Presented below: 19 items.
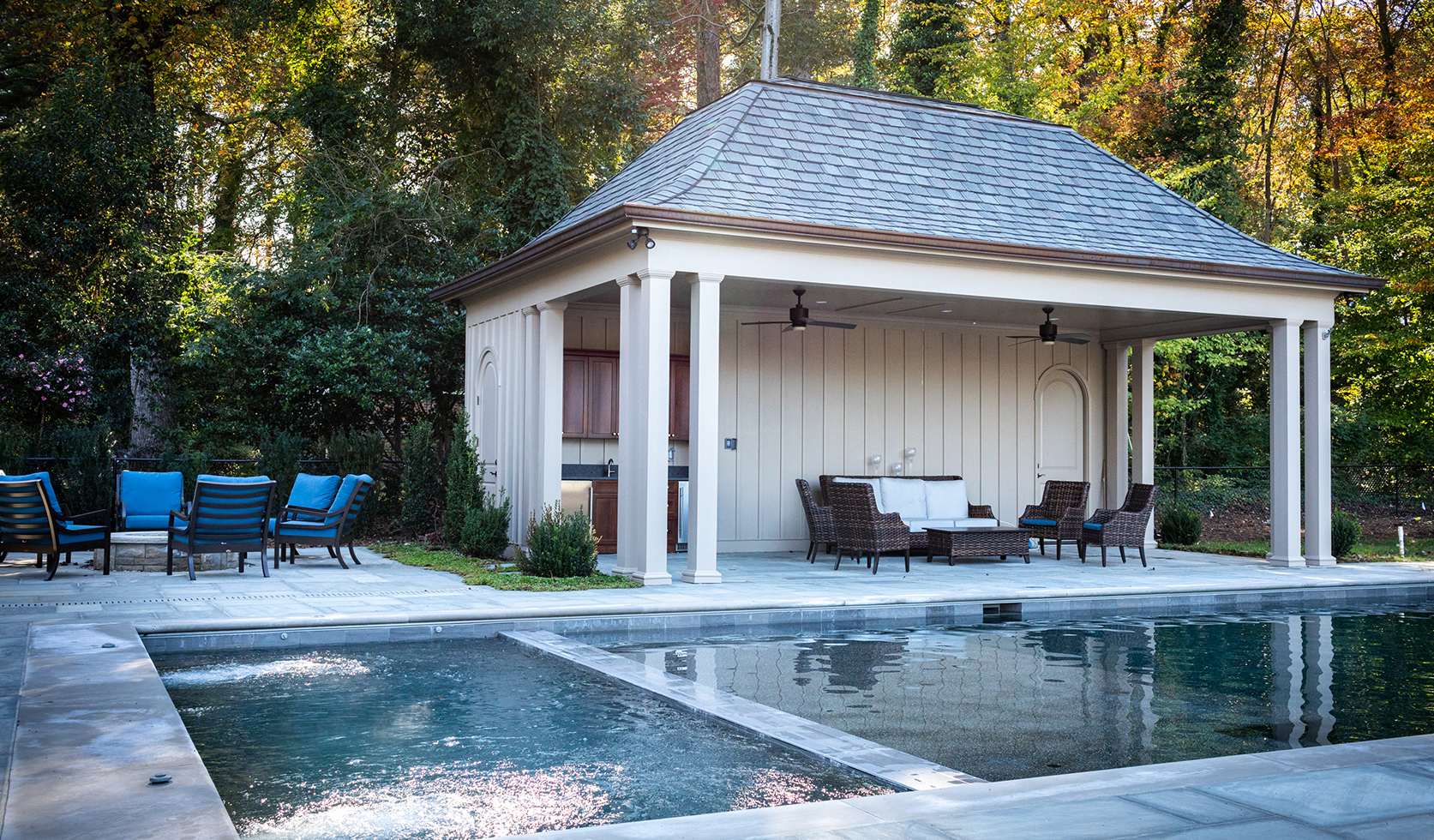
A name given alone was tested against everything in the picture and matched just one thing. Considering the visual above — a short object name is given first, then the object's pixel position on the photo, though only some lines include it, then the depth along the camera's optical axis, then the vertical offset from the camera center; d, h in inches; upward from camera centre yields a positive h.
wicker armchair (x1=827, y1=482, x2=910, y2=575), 456.1 -28.9
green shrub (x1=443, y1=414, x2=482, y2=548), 511.5 -15.9
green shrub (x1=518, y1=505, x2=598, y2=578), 402.9 -32.7
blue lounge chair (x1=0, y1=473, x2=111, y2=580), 398.0 -22.7
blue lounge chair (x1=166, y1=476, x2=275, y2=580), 404.5 -22.7
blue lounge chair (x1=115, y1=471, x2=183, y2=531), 463.2 -17.4
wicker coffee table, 485.4 -36.9
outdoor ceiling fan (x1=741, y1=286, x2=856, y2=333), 488.4 +56.4
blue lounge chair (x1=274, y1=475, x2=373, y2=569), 451.5 -27.8
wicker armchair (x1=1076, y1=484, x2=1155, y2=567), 500.7 -31.3
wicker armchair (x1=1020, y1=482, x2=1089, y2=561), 522.6 -27.7
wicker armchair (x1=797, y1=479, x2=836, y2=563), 494.6 -30.2
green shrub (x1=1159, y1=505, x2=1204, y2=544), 631.2 -39.2
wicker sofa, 527.8 -22.0
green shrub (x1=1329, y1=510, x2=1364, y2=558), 556.1 -38.6
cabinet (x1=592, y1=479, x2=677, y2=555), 512.7 -26.4
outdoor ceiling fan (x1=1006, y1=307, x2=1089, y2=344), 535.2 +55.5
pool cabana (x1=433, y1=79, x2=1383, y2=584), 404.5 +61.3
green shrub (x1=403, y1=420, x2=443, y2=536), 585.3 -12.8
